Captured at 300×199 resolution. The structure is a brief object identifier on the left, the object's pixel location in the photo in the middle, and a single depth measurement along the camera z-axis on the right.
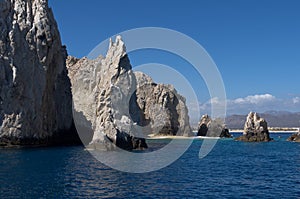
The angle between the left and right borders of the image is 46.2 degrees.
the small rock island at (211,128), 160.25
